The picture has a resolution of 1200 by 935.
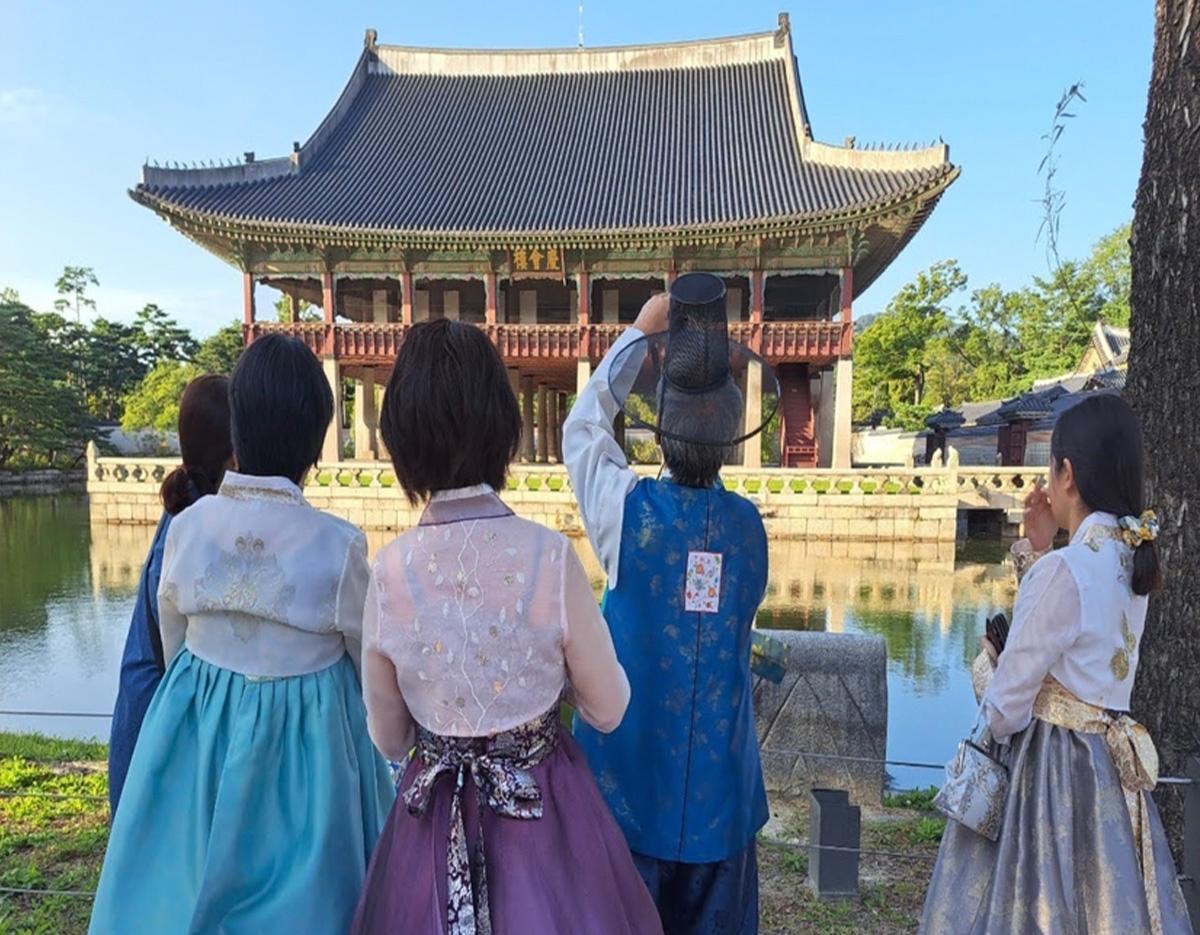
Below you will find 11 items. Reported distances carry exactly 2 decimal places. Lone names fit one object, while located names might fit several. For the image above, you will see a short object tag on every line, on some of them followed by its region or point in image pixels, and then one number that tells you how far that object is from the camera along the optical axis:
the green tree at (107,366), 31.92
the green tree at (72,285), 35.19
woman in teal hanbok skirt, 1.39
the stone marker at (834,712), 3.38
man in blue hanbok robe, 1.46
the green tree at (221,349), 33.84
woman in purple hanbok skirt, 1.17
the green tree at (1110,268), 27.22
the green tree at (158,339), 35.19
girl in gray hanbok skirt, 1.50
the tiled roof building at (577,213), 14.22
